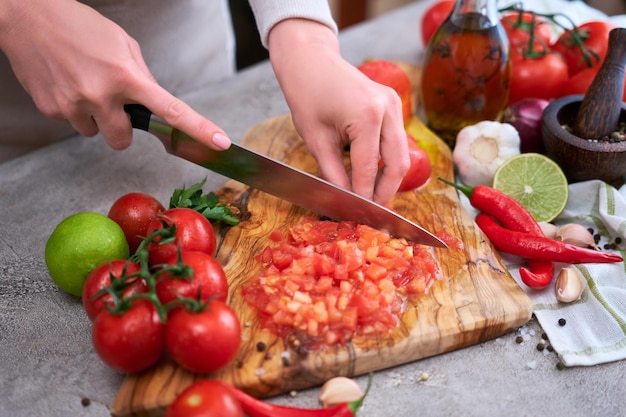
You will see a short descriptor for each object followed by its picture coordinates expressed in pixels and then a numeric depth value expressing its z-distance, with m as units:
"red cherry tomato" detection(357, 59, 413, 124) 0.57
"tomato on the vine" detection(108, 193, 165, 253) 0.45
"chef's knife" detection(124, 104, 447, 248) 0.45
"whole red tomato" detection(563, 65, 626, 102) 0.57
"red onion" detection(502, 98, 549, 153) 0.55
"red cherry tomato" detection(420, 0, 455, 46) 0.67
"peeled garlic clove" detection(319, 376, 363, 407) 0.37
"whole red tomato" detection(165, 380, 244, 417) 0.33
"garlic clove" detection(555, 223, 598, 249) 0.46
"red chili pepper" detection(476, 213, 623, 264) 0.45
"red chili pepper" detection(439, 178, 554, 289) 0.44
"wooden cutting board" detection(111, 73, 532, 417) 0.37
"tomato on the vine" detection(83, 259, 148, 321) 0.37
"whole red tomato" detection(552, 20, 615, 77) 0.61
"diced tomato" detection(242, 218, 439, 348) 0.39
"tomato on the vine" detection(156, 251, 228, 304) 0.37
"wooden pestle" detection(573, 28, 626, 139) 0.49
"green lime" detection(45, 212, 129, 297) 0.41
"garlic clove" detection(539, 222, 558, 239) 0.48
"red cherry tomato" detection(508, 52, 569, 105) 0.59
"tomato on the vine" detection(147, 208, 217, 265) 0.40
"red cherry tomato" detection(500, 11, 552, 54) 0.62
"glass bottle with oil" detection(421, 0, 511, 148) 0.54
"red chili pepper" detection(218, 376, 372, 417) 0.35
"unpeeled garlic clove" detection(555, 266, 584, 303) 0.43
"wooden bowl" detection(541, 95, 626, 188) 0.49
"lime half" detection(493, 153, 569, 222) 0.50
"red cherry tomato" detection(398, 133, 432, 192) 0.50
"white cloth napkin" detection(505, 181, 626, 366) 0.41
